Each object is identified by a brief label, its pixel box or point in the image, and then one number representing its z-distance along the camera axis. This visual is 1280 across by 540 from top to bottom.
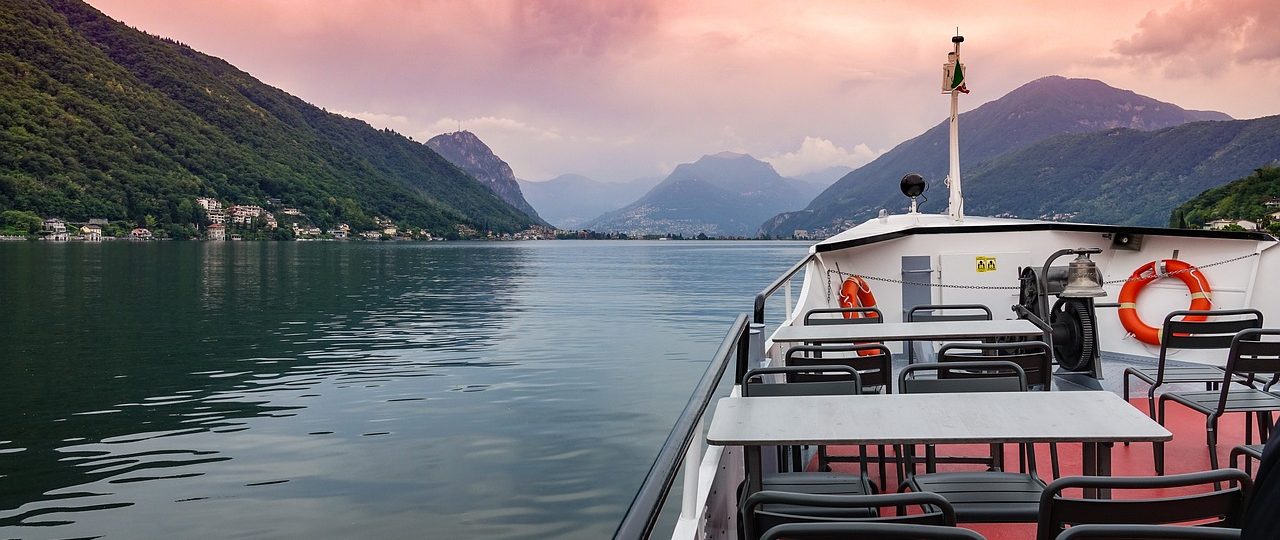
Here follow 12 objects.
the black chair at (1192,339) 4.57
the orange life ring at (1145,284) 7.69
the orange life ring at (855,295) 8.28
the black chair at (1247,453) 2.58
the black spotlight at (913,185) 9.88
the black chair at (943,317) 6.14
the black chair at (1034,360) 4.44
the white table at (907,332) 4.84
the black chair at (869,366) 4.20
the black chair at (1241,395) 3.89
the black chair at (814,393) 3.13
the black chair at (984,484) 2.76
